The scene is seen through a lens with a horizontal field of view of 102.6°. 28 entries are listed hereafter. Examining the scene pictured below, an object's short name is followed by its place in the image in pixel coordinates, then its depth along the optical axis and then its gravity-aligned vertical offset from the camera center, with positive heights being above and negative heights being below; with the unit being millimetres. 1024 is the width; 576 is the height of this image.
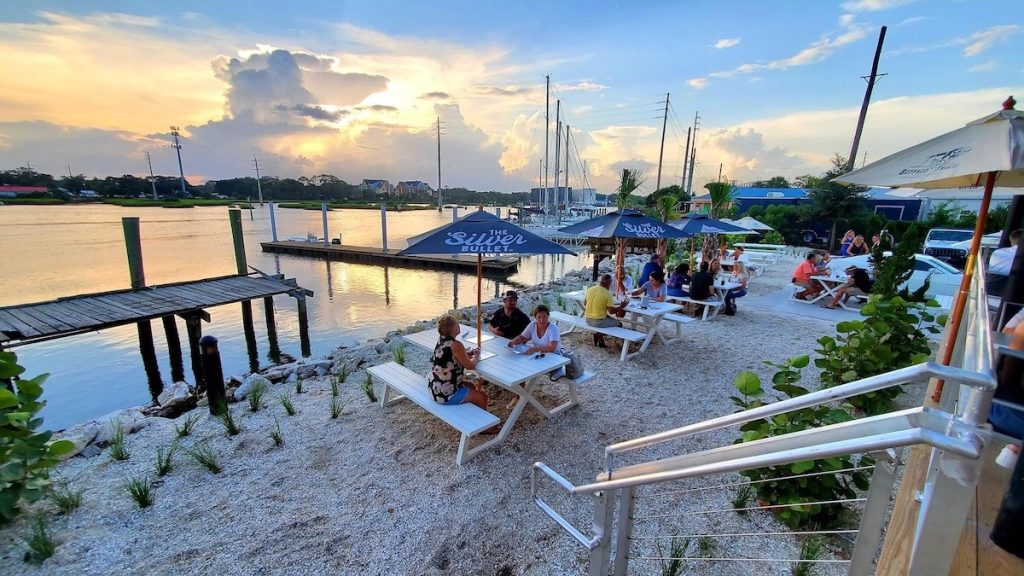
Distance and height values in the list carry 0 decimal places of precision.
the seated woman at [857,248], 13102 -1313
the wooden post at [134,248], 10188 -1330
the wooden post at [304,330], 11661 -3841
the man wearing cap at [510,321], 5414 -1567
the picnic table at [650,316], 6498 -1845
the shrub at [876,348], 4211 -1500
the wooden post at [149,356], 9516 -3828
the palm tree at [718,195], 18875 +424
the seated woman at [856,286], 9477 -1803
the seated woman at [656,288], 7441 -1514
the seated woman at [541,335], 4664 -1523
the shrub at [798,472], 2762 -1844
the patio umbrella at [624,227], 6961 -424
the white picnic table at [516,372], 4066 -1716
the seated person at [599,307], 6375 -1618
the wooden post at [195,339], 9447 -3561
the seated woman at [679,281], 8625 -1614
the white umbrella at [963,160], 2615 +337
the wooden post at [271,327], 11742 -3746
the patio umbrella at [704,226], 10102 -555
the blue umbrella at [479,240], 4336 -432
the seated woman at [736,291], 8906 -1871
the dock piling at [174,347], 9977 -3757
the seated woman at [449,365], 3998 -1599
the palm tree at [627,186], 19484 +785
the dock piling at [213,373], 4809 -2055
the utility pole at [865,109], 21516 +5095
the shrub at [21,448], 2975 -1898
